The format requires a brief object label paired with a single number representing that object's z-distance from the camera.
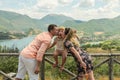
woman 2.39
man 2.33
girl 2.40
